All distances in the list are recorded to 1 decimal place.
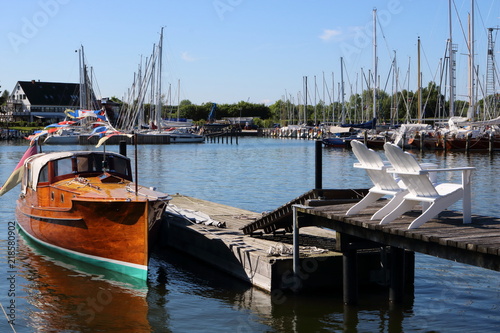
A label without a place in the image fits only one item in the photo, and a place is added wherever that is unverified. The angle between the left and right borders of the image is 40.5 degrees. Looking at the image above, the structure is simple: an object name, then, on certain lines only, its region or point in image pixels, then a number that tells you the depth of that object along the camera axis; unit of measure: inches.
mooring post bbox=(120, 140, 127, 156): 988.2
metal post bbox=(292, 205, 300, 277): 568.7
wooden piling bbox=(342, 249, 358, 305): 545.3
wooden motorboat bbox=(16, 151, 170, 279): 650.8
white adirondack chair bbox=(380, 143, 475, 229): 463.4
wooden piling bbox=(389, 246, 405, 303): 553.6
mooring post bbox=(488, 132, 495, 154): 2711.4
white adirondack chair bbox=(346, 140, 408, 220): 502.0
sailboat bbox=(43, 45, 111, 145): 3673.7
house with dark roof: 5639.8
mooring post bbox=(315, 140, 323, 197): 762.2
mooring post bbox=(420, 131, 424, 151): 2876.5
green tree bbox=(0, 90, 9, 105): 5307.1
